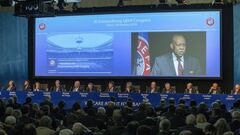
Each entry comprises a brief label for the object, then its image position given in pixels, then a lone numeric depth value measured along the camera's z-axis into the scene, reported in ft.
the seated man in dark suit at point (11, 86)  60.48
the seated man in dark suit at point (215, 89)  53.97
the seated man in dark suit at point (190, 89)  55.06
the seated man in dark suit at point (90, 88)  58.60
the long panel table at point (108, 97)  46.66
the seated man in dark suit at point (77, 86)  59.75
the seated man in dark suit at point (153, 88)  56.94
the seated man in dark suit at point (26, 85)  61.72
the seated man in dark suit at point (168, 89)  56.29
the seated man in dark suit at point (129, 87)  56.54
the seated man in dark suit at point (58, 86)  60.59
